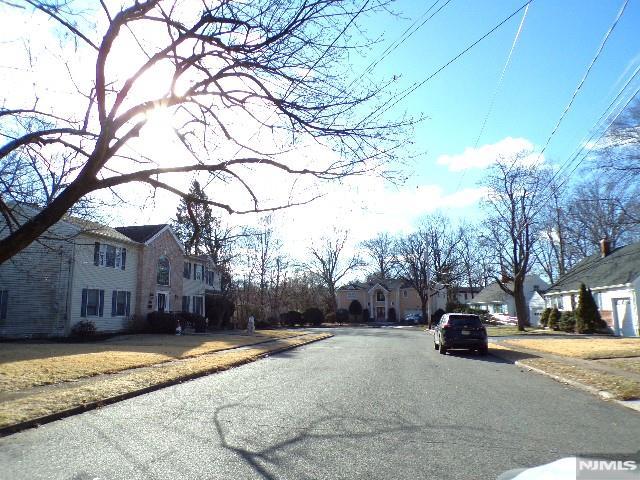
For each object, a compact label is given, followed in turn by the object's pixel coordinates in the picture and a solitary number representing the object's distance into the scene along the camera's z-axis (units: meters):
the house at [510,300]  56.72
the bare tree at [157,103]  9.83
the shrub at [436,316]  70.24
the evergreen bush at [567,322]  40.39
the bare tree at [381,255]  86.12
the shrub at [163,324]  35.22
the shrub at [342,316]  78.94
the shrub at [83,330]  29.30
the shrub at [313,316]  68.81
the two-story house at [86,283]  29.25
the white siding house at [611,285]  34.22
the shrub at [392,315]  91.06
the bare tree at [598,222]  25.52
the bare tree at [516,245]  42.96
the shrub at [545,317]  47.16
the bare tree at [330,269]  82.94
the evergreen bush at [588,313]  37.50
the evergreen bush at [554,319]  43.81
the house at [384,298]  94.62
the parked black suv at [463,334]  22.34
